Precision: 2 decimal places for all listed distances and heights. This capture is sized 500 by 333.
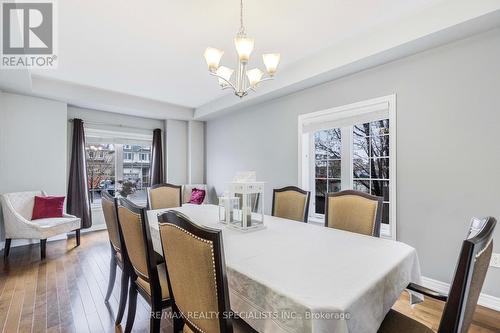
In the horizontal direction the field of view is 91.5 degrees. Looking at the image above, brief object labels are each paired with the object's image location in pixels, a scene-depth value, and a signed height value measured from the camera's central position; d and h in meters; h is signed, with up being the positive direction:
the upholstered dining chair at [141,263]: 1.40 -0.60
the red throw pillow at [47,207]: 3.65 -0.61
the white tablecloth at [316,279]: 0.84 -0.47
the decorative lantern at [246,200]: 1.78 -0.25
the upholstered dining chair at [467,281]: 0.74 -0.37
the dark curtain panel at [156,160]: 5.42 +0.16
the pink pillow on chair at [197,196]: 5.05 -0.61
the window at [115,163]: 4.91 +0.10
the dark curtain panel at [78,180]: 4.39 -0.23
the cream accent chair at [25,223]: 3.26 -0.78
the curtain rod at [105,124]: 4.50 +0.87
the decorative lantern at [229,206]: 1.91 -0.31
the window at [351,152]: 2.72 +0.19
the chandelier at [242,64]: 1.83 +0.85
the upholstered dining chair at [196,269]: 0.89 -0.41
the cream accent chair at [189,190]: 5.22 -0.49
